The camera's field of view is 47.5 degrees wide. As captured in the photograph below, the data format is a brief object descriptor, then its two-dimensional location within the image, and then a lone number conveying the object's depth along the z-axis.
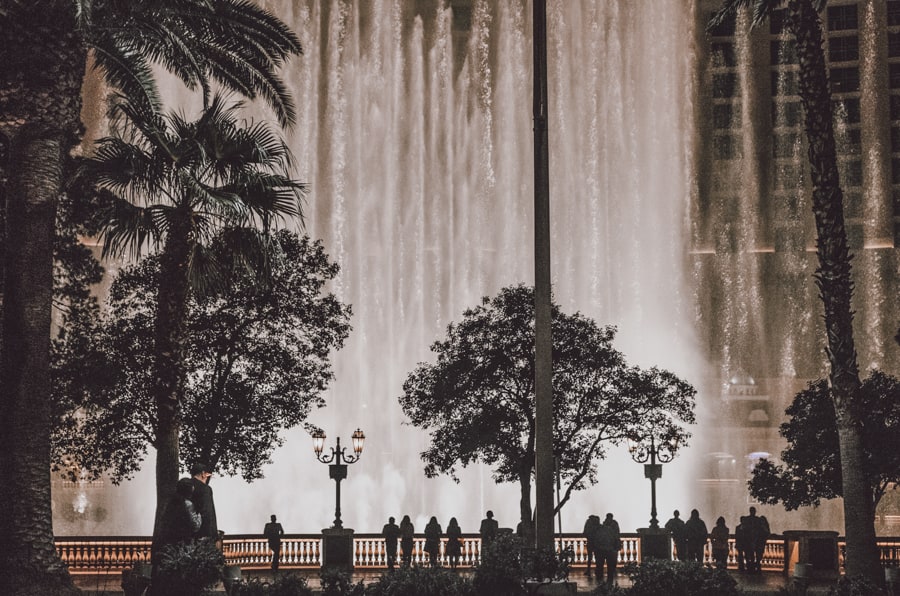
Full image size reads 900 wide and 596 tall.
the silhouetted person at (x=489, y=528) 25.34
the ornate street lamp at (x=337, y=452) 28.13
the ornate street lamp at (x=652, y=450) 29.86
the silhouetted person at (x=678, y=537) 26.22
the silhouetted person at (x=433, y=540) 26.28
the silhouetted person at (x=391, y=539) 26.43
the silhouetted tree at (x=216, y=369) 26.88
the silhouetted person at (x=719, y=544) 26.03
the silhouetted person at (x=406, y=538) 26.62
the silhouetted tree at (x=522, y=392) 30.89
